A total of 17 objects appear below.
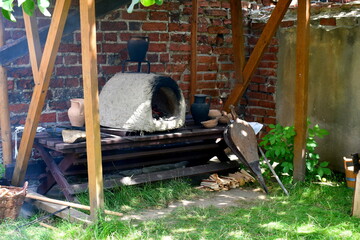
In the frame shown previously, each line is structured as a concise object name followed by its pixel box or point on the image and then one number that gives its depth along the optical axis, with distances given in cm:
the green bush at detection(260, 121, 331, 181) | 644
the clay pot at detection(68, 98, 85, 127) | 593
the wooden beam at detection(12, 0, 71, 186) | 494
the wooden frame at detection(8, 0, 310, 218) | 459
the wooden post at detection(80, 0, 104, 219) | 455
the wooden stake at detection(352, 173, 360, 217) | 518
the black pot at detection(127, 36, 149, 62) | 639
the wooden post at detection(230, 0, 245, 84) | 719
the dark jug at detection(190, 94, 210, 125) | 655
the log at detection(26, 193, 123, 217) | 491
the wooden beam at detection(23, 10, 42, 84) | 538
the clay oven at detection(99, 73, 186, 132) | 585
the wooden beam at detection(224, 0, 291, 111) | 659
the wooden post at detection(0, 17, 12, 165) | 584
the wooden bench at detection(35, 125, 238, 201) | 552
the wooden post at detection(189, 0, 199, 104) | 739
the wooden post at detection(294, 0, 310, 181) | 609
